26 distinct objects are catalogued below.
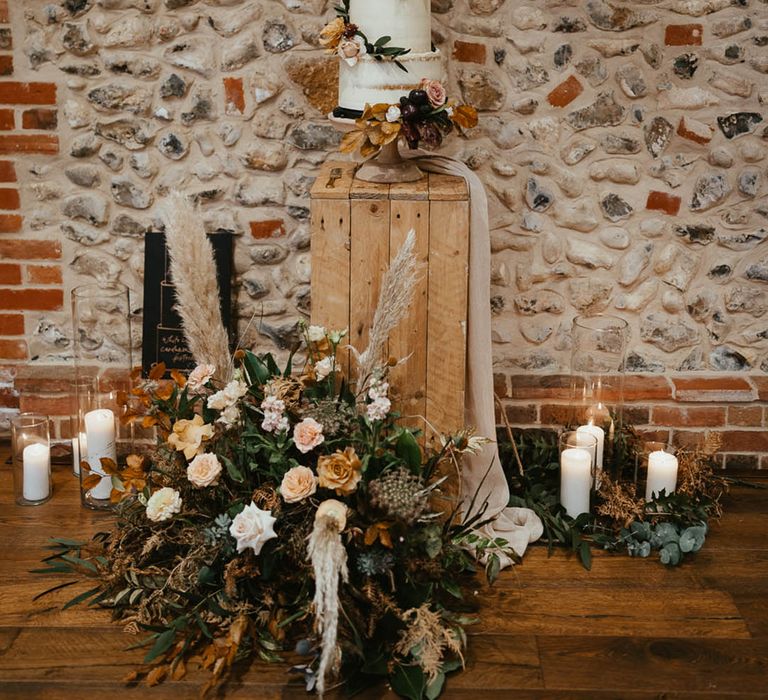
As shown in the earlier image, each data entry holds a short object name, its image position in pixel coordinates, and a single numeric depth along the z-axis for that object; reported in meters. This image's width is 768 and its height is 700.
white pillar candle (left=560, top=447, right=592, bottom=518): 2.88
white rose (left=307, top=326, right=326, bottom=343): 2.59
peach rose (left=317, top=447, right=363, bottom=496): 2.28
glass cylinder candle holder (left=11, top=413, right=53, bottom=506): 3.03
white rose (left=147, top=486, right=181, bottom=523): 2.44
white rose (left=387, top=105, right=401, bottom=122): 2.56
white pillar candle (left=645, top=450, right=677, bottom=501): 2.96
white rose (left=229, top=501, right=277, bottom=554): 2.29
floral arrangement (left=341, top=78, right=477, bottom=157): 2.57
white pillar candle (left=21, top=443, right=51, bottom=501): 3.04
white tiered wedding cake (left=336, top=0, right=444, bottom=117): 2.58
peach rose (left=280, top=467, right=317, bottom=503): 2.31
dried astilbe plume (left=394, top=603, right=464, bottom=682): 2.24
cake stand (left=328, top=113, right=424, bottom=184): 2.70
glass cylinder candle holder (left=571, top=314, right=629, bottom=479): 2.98
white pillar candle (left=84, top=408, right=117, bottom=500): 3.07
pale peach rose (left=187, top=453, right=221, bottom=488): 2.40
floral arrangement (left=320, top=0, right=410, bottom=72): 2.57
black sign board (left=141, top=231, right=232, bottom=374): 3.26
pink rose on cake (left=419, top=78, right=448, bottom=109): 2.57
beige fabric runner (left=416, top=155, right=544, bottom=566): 2.76
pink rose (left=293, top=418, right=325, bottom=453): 2.37
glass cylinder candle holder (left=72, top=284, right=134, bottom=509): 3.08
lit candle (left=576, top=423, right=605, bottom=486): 2.96
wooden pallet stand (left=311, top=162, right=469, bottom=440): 2.63
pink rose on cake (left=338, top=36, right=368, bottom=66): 2.57
